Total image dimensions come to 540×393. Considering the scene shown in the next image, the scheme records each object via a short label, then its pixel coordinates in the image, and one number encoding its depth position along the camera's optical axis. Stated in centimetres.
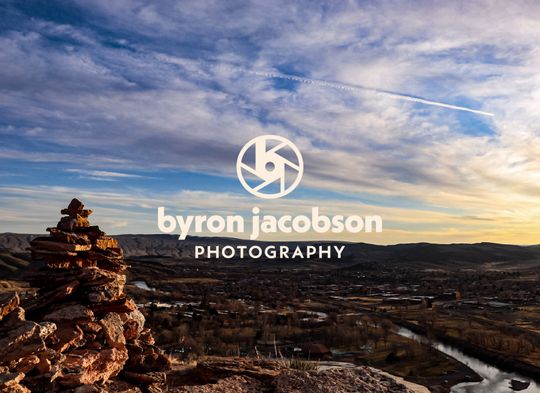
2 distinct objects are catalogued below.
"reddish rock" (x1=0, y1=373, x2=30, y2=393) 822
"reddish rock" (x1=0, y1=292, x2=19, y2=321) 919
